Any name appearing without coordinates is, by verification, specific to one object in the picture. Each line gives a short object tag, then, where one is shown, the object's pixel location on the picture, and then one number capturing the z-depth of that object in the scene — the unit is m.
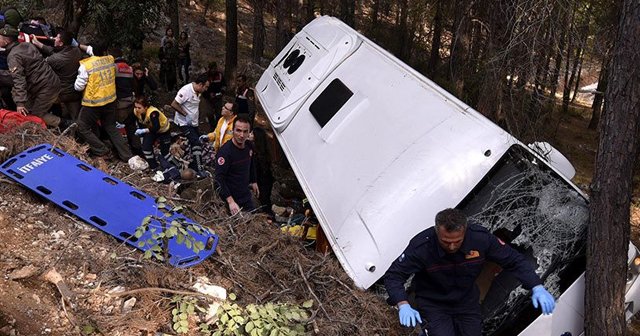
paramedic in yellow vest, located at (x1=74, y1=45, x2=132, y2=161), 6.11
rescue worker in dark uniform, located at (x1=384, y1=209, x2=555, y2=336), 3.42
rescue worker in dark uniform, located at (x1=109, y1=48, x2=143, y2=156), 6.61
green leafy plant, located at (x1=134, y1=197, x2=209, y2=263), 3.41
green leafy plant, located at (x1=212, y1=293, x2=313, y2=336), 3.24
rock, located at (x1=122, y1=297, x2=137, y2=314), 3.20
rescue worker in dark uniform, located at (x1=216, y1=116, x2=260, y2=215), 4.99
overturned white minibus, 3.83
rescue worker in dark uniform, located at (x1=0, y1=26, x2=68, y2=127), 5.79
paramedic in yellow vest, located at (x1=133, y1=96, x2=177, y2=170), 6.43
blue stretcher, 3.90
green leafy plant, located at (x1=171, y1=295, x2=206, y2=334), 3.14
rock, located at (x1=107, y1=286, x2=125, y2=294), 3.32
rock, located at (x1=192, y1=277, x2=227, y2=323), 3.33
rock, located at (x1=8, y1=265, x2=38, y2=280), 3.17
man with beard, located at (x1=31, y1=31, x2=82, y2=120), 6.37
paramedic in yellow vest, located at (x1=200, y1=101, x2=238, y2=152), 5.81
